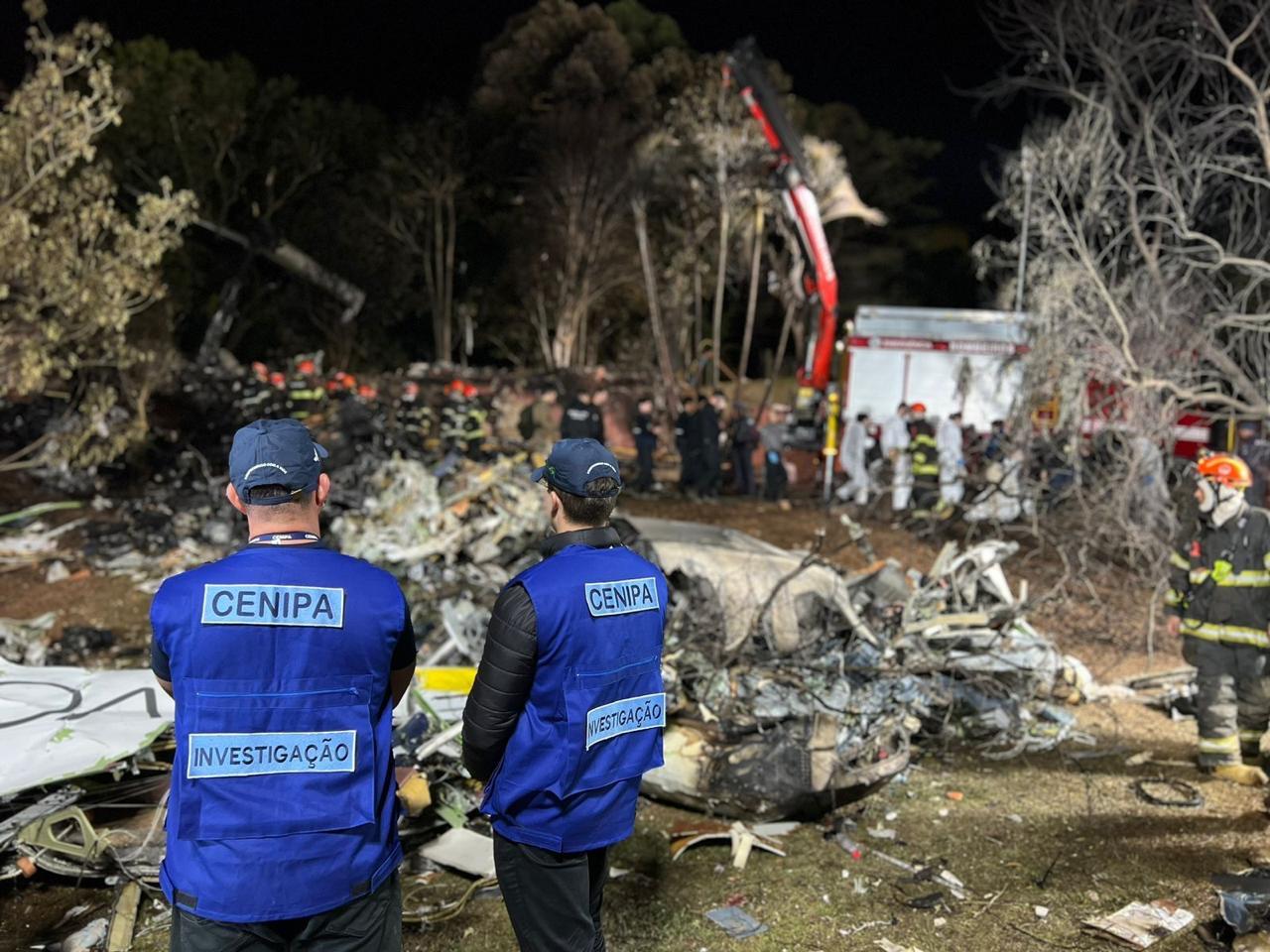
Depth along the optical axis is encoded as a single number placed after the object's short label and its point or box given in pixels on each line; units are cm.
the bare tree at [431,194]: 2628
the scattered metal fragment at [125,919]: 320
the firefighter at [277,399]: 1516
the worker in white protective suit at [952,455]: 1189
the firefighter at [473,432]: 1274
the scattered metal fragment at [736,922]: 349
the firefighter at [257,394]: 1571
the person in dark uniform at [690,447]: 1236
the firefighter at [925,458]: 1148
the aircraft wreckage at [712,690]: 366
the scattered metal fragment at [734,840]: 407
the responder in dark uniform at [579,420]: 1135
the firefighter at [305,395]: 1327
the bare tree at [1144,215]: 867
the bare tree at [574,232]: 2391
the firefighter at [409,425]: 1349
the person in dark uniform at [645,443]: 1292
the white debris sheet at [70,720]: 340
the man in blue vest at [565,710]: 227
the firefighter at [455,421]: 1285
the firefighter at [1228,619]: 504
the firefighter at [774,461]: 1284
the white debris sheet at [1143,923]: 343
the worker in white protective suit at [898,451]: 1221
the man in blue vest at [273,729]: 187
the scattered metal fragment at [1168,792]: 474
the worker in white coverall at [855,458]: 1265
